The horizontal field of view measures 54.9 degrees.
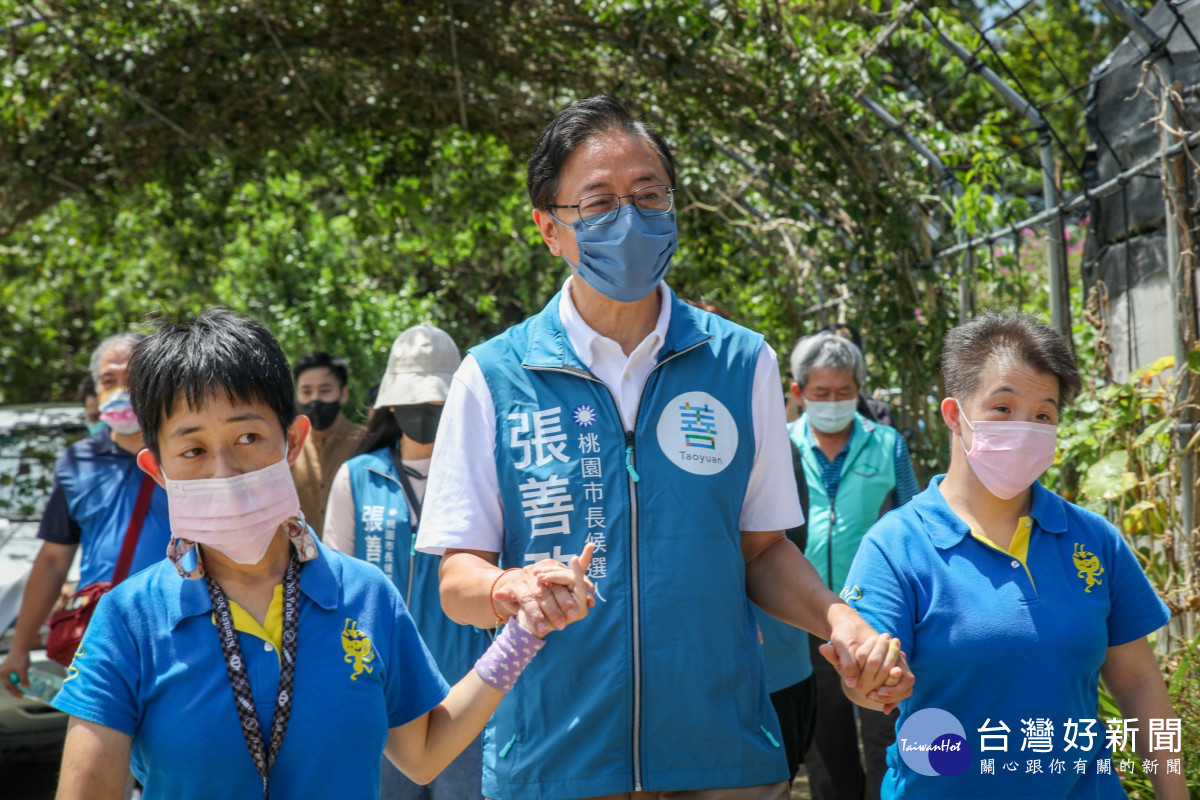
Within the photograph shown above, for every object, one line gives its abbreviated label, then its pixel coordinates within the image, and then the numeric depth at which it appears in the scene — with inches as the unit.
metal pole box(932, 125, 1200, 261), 162.2
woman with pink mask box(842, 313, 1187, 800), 93.4
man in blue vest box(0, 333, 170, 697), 169.9
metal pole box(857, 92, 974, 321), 225.1
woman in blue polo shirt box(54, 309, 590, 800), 70.8
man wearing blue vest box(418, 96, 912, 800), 84.5
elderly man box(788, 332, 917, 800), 184.4
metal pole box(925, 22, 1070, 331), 194.7
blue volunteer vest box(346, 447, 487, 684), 144.2
